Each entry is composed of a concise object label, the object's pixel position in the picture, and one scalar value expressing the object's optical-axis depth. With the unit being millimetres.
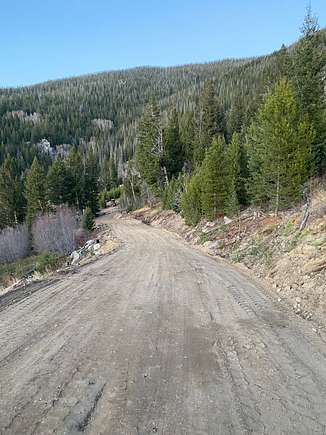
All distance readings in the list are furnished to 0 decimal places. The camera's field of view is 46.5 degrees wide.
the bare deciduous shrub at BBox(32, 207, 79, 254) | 38081
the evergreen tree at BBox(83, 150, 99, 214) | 67688
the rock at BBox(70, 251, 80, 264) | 24425
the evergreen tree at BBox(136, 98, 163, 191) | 52156
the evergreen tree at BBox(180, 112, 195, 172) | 59594
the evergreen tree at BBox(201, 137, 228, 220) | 30328
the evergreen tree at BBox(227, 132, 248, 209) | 29469
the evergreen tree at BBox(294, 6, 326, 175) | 28641
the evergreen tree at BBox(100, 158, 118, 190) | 119281
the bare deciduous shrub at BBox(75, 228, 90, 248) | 37900
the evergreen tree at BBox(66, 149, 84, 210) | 63388
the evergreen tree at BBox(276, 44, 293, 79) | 37981
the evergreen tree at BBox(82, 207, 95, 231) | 43750
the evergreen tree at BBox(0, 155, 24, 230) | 56469
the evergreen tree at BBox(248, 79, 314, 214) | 20281
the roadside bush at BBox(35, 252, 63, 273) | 23062
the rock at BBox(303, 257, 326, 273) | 10583
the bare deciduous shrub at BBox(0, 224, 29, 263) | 42625
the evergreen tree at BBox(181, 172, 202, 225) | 33375
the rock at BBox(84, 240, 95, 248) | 31689
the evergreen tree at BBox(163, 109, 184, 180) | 54581
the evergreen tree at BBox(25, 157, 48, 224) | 54219
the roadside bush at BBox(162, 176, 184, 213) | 42406
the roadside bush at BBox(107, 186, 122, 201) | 99875
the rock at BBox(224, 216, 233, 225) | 26519
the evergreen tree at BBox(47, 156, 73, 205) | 58719
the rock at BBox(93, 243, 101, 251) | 28547
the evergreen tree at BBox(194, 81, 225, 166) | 54344
